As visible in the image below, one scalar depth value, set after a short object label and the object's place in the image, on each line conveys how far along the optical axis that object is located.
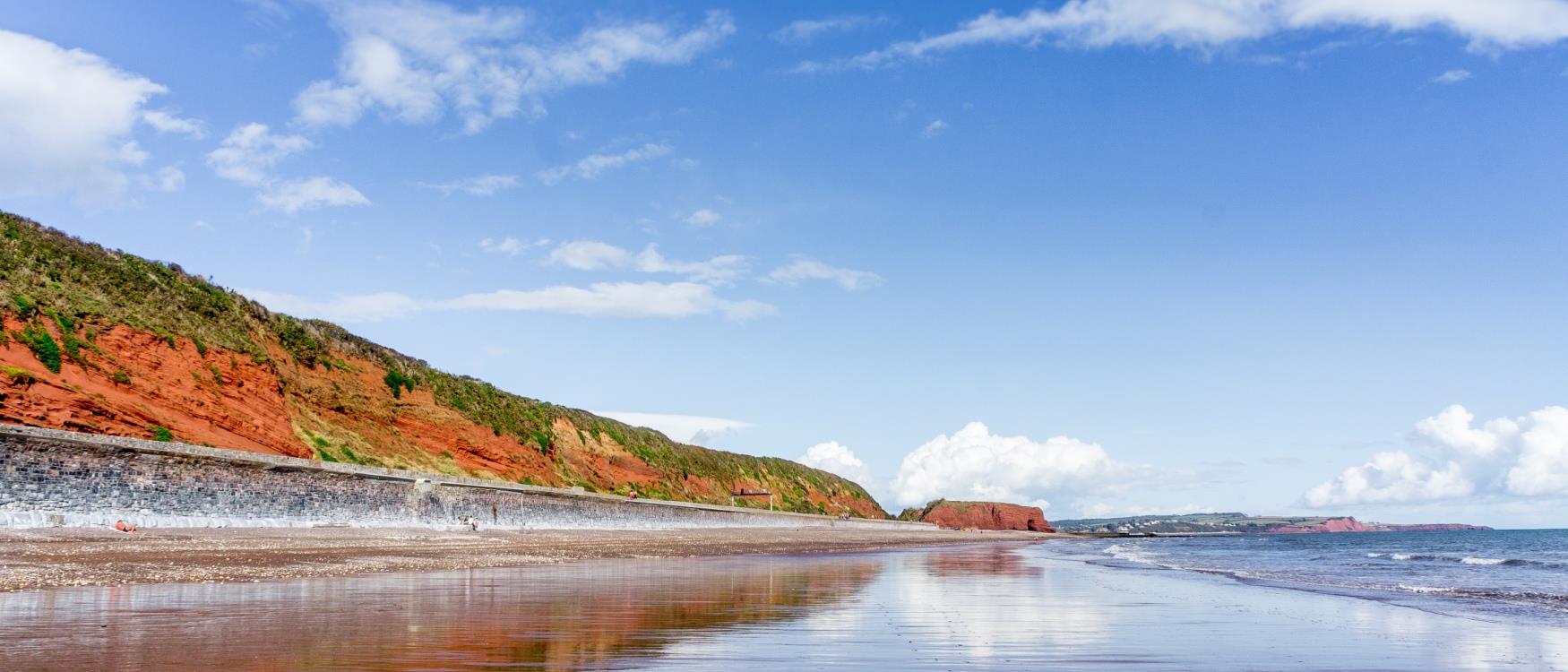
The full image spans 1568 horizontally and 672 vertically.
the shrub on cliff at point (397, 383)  52.66
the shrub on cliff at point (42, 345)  30.36
